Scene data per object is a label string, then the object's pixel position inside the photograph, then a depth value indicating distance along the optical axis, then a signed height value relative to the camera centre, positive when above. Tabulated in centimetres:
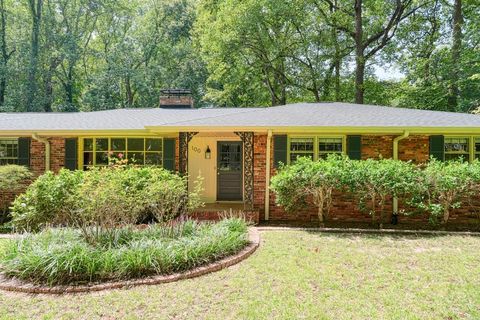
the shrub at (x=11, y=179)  823 -51
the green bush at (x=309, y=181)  682 -45
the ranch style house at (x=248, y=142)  772 +53
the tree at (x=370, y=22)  1808 +862
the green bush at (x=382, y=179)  672 -38
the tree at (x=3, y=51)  2108 +791
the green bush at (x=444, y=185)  668 -51
